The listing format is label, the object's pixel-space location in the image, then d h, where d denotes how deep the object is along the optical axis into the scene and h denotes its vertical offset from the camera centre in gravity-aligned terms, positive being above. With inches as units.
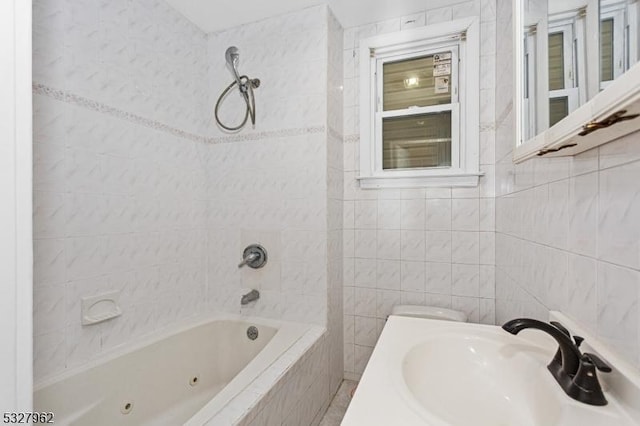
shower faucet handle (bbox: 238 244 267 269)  77.9 -11.7
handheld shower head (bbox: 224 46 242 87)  79.2 +41.7
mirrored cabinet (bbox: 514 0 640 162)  17.0 +10.9
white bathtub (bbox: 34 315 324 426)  48.1 -31.8
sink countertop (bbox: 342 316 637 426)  21.4 -14.9
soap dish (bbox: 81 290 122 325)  54.8 -18.4
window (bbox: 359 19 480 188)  73.9 +27.9
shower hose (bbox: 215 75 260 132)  79.4 +32.1
